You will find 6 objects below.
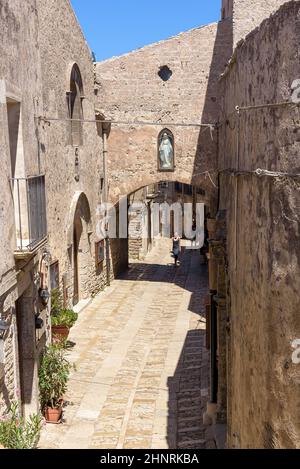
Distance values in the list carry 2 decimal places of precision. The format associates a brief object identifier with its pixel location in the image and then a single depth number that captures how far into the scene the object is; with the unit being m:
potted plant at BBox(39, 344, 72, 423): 8.25
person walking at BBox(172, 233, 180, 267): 21.73
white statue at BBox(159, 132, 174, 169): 16.62
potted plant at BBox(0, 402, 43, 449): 5.84
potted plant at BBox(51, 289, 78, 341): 10.61
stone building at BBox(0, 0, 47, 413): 6.31
